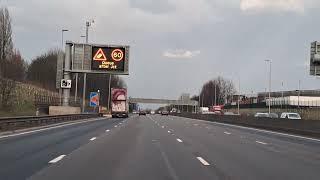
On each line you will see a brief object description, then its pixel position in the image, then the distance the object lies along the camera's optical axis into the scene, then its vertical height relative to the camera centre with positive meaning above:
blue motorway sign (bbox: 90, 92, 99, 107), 94.88 +1.63
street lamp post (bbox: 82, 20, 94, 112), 78.38 +10.72
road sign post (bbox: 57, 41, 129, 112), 65.50 +5.39
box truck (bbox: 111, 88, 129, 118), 86.81 +1.00
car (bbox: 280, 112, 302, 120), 58.78 -0.29
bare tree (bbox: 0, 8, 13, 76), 80.62 +9.85
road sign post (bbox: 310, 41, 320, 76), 55.36 +4.97
